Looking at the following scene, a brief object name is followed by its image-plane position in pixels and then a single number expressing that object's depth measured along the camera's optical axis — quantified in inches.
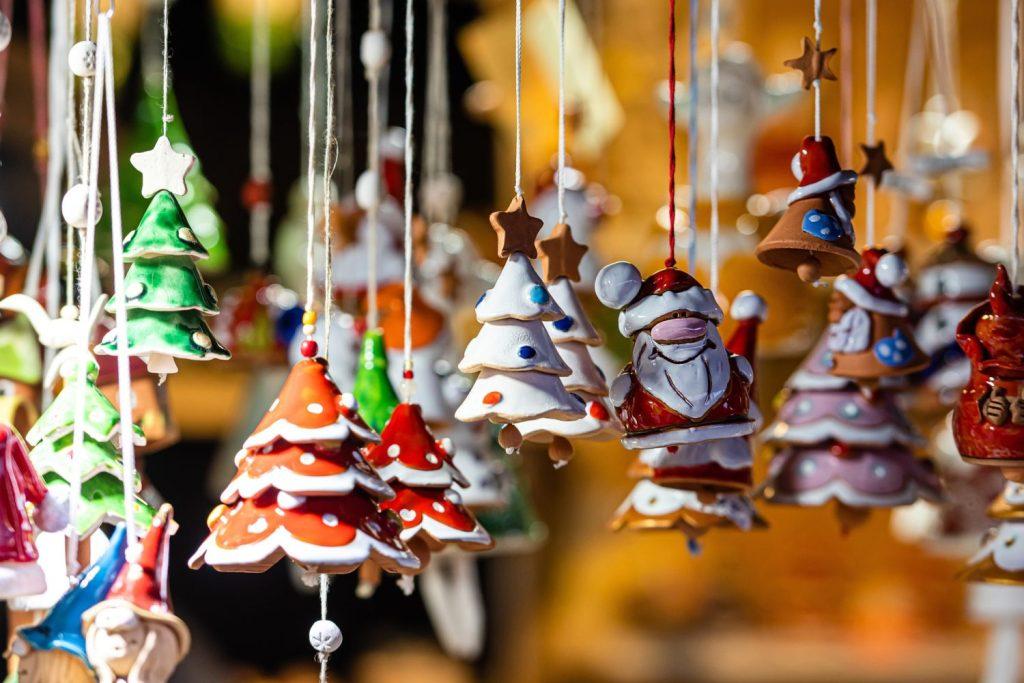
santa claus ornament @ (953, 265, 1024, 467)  45.2
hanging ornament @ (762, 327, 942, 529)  50.1
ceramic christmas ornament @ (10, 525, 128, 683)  42.7
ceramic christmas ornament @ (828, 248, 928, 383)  49.4
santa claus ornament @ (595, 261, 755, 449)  44.6
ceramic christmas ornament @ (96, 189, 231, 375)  45.0
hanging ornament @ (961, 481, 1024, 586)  48.5
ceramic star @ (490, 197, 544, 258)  44.8
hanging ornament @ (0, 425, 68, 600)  42.6
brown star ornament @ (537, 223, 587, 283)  46.0
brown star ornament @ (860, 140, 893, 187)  50.5
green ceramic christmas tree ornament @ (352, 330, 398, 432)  48.4
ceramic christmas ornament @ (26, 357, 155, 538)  44.6
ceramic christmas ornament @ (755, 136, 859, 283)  45.2
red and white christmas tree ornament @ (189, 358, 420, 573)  43.0
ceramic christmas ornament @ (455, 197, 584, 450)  44.1
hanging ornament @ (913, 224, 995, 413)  54.0
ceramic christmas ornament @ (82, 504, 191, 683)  41.8
